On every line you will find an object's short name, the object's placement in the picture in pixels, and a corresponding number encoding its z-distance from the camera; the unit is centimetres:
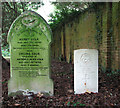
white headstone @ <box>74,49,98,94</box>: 370
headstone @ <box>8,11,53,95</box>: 376
